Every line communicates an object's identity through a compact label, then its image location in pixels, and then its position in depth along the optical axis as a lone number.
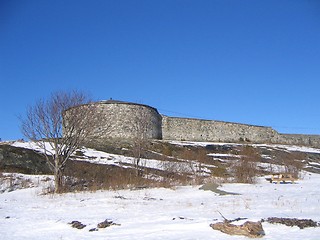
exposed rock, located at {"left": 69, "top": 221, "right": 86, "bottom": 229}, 7.20
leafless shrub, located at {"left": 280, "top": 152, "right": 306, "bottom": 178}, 22.10
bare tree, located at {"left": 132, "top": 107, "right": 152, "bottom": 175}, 20.48
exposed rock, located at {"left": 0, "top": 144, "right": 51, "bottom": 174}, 19.95
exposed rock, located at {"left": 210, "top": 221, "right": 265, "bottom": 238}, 5.75
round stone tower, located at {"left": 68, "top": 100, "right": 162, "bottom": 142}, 34.59
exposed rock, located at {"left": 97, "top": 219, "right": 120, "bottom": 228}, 7.15
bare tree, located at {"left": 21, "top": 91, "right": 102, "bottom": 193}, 16.05
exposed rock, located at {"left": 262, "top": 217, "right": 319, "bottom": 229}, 6.18
